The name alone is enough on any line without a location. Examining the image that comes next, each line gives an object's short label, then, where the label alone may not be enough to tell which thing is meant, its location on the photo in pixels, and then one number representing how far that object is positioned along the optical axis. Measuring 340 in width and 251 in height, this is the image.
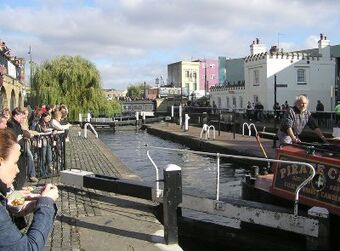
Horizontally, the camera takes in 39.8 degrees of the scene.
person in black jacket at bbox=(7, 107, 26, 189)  9.10
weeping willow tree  39.84
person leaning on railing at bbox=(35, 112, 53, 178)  10.85
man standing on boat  7.91
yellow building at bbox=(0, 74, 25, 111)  24.99
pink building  104.56
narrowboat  6.30
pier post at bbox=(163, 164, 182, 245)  6.16
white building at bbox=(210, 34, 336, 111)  37.19
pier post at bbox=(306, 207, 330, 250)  5.21
